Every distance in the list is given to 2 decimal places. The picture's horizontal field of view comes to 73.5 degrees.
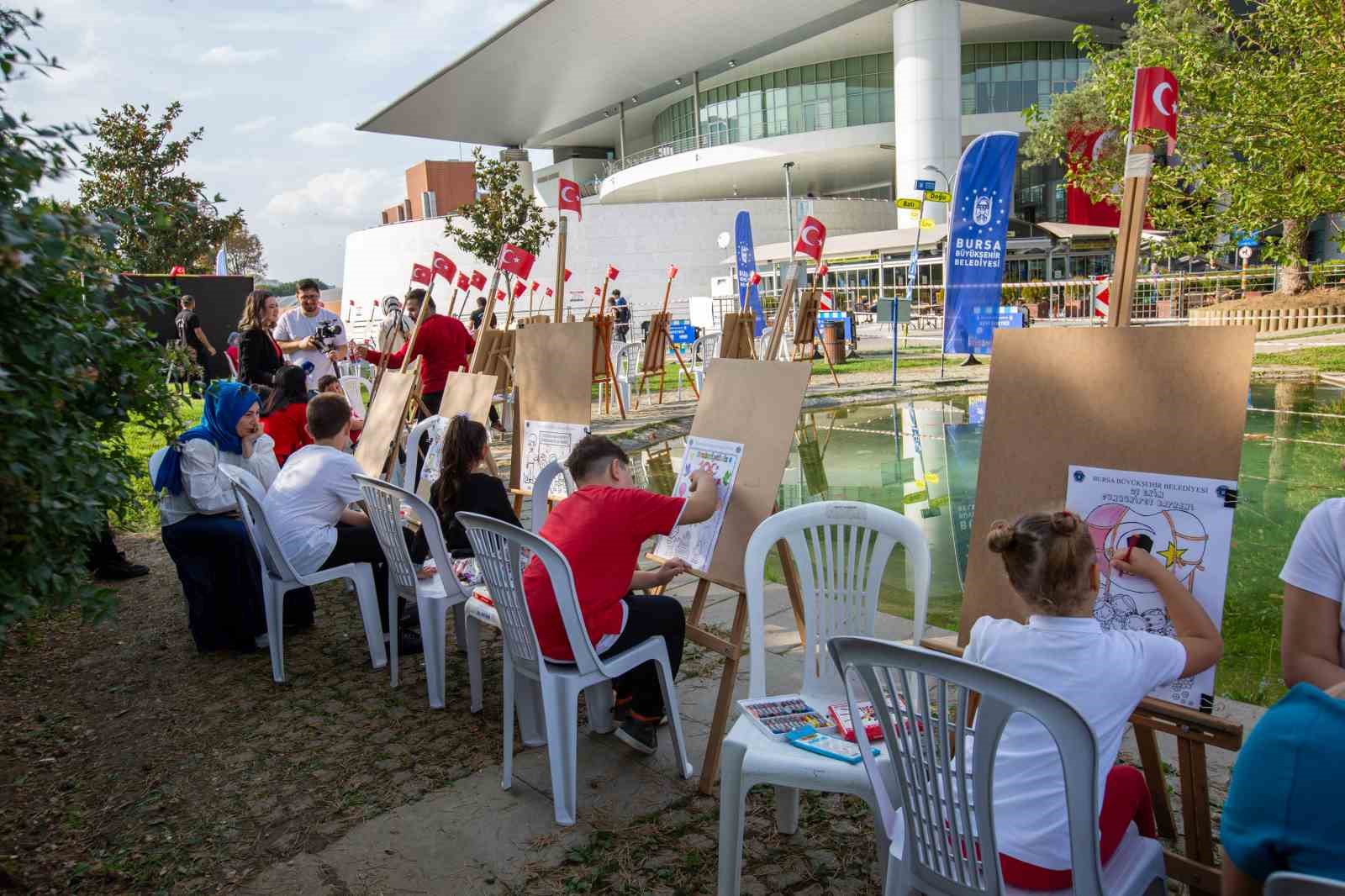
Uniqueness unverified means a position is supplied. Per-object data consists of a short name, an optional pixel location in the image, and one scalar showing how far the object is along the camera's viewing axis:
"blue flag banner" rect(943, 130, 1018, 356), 11.53
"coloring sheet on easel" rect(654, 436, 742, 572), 3.25
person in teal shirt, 1.15
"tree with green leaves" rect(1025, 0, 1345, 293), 8.21
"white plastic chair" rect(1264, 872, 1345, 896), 1.12
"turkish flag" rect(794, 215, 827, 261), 7.08
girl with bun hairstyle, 1.72
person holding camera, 7.12
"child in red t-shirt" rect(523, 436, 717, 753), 2.89
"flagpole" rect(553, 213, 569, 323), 4.83
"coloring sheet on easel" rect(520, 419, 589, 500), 4.38
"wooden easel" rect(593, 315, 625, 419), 10.91
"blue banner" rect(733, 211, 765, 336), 19.19
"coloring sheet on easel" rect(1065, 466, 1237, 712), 2.08
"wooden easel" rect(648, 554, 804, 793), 2.93
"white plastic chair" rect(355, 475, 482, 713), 3.64
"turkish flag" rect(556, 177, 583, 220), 5.64
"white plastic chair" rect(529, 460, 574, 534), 3.66
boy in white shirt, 4.07
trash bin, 17.75
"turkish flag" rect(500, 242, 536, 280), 6.21
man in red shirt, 7.16
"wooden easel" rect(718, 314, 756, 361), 10.00
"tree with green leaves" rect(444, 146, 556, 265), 27.00
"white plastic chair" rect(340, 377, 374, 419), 8.40
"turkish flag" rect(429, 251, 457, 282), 7.00
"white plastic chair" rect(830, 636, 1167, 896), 1.54
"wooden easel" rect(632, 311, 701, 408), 12.43
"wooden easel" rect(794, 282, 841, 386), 13.66
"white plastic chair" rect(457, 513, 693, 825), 2.73
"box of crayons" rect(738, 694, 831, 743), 2.35
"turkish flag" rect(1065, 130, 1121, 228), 31.83
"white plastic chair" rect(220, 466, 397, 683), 4.04
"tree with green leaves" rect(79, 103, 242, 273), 15.17
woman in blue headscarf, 4.41
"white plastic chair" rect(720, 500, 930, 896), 2.64
